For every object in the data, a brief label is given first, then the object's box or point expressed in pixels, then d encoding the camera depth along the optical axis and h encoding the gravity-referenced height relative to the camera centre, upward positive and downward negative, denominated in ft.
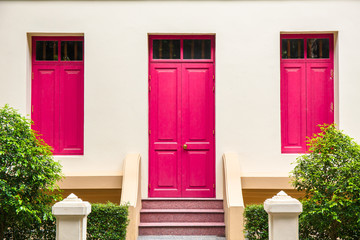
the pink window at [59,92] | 37.40 +1.93
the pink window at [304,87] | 37.40 +2.32
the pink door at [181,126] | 36.83 -0.56
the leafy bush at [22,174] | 27.43 -3.11
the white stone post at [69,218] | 23.89 -4.70
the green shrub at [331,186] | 27.09 -3.66
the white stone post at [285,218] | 23.89 -4.67
